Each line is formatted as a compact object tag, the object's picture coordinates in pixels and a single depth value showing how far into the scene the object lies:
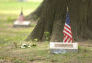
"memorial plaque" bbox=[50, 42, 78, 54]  12.55
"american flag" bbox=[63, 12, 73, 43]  12.88
